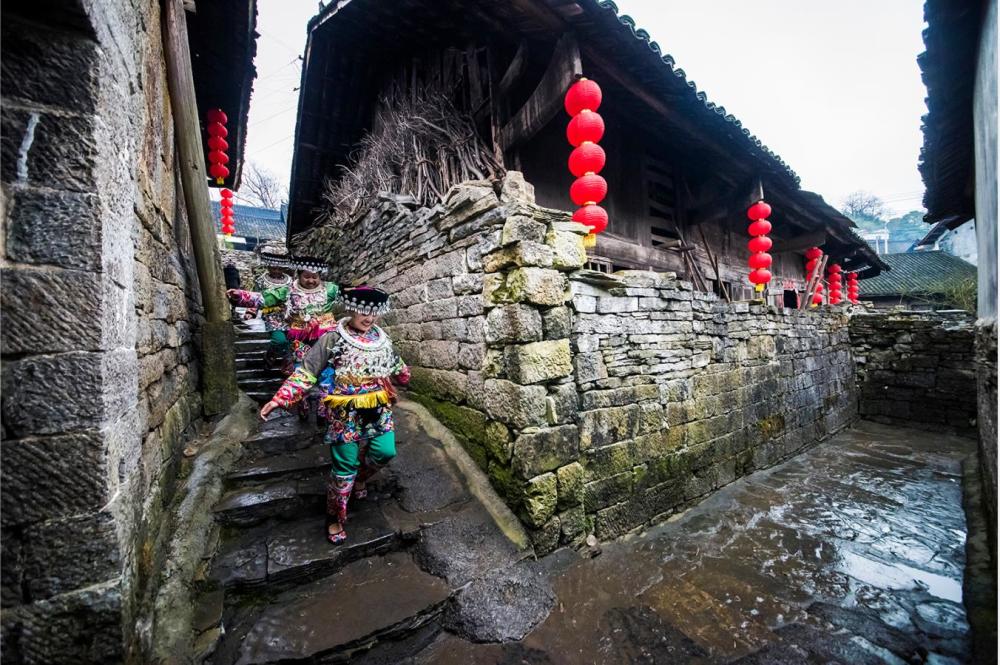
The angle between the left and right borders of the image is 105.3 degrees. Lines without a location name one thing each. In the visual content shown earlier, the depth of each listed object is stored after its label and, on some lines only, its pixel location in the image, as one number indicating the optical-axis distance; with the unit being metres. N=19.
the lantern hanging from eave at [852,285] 14.19
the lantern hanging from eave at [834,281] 12.32
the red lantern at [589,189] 3.92
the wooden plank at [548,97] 3.92
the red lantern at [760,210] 6.70
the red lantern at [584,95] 3.91
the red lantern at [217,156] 7.21
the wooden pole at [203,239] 3.45
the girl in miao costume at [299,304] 4.41
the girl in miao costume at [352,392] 2.75
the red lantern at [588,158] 3.91
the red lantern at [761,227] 6.71
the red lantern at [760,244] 6.71
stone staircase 2.18
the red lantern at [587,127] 3.90
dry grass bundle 5.28
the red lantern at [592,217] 3.93
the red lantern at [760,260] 6.74
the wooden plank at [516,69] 4.55
